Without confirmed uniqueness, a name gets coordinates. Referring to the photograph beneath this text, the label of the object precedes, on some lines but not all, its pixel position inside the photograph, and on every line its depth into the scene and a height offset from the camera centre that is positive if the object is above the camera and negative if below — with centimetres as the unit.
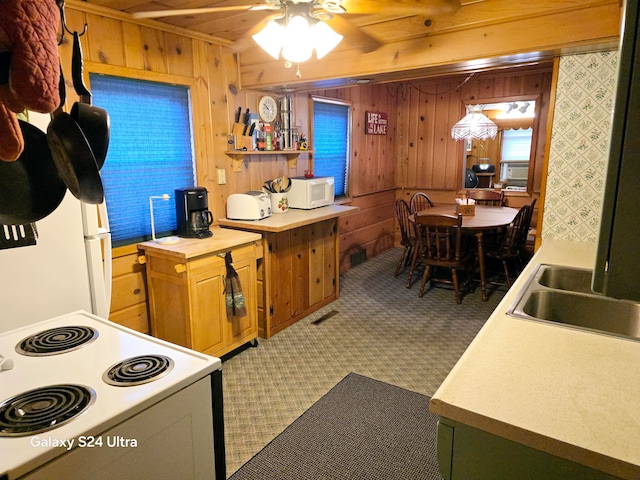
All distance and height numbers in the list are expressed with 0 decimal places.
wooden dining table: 412 -62
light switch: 343 -13
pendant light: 488 +37
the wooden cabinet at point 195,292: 269 -85
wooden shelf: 346 +6
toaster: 337 -36
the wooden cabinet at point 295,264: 333 -88
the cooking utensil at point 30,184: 103 -6
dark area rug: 200 -145
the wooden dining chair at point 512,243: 435 -88
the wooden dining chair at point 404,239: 482 -89
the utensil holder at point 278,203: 374 -37
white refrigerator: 150 -41
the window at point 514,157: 763 +4
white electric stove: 97 -62
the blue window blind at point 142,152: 271 +6
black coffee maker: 298 -36
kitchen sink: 165 -59
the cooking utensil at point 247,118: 356 +35
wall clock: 376 +46
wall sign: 557 +49
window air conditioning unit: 773 -23
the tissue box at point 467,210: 466 -55
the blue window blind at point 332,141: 473 +22
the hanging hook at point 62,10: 85 +30
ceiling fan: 180 +66
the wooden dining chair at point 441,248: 405 -91
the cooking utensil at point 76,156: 90 +1
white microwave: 389 -30
